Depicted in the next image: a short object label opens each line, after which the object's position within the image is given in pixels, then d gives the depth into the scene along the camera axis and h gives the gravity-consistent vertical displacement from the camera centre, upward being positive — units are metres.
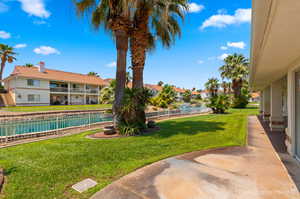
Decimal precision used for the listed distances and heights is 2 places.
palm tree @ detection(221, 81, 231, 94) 43.75 +4.47
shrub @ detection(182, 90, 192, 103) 50.61 +1.47
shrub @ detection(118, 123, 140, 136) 7.49 -1.43
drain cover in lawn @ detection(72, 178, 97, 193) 2.98 -1.72
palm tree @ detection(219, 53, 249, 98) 28.03 +5.73
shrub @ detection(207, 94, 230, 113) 18.78 -0.40
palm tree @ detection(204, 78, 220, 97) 40.12 +4.11
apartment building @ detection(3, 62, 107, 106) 24.03 +2.61
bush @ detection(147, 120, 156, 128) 9.25 -1.44
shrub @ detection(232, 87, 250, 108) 27.94 -0.13
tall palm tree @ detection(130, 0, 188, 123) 7.93 +4.29
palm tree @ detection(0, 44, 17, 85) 29.79 +9.38
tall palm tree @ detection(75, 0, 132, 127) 7.44 +4.10
